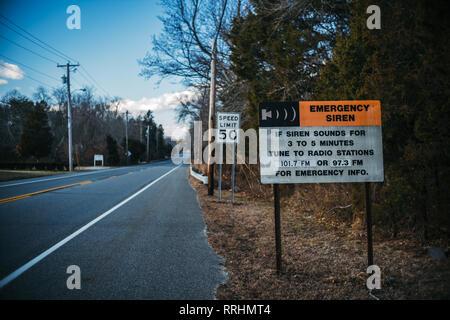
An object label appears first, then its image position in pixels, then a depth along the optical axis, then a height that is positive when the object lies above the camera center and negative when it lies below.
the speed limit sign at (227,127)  9.67 +1.08
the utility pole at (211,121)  11.68 +1.59
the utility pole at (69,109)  30.12 +5.64
